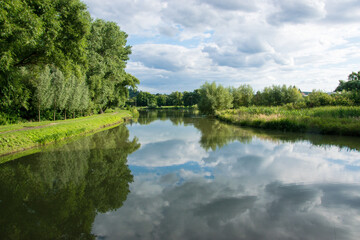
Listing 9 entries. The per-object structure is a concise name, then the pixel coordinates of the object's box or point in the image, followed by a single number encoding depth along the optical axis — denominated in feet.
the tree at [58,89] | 71.46
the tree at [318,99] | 104.78
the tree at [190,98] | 433.89
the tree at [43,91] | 65.57
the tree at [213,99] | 148.46
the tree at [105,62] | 92.12
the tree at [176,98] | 476.54
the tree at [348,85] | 177.21
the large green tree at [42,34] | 35.33
